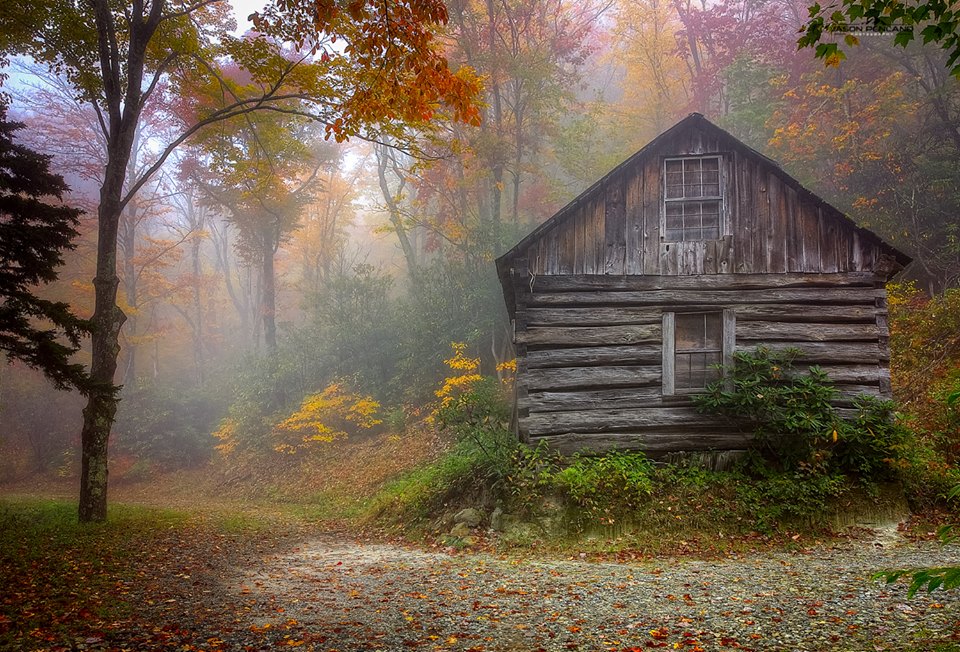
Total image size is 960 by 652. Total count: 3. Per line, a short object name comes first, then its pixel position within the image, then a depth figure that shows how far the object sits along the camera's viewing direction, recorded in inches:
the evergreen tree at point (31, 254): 278.5
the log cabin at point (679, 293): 432.5
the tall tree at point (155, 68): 307.7
